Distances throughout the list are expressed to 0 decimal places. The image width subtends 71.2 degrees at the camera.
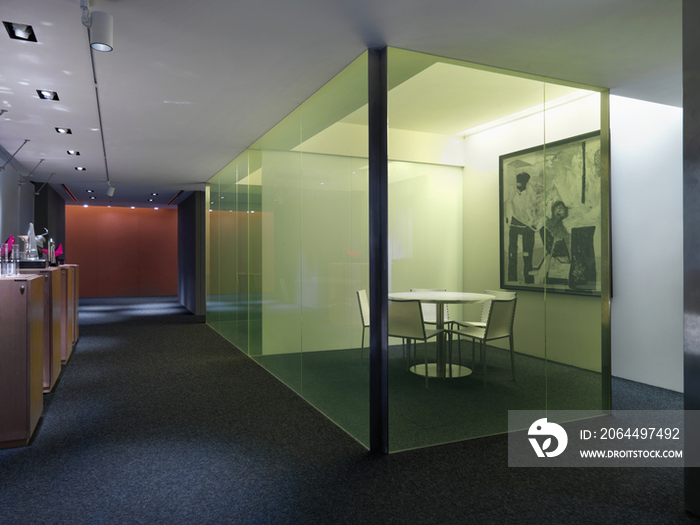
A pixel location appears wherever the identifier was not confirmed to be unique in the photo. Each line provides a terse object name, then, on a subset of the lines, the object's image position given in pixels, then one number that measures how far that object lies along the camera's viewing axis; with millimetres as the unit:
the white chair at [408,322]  3445
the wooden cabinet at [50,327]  4715
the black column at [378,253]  3402
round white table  3475
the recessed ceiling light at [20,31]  3100
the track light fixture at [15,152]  6250
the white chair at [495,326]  3615
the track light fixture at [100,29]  2736
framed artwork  3770
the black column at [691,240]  2543
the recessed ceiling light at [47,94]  4369
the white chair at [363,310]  3609
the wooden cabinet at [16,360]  3426
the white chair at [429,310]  3535
